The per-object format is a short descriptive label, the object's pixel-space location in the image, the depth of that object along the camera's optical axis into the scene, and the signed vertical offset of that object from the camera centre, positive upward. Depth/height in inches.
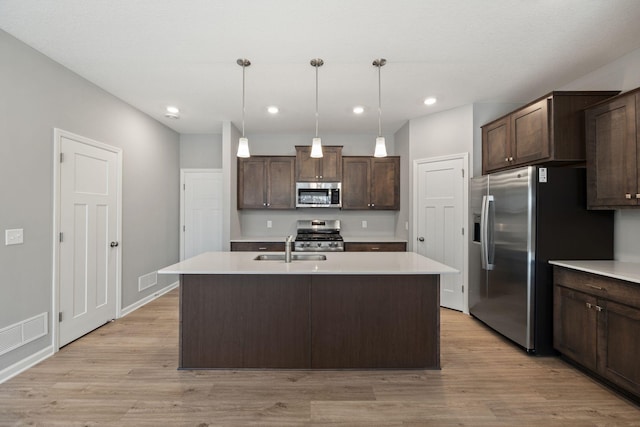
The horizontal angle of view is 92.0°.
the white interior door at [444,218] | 157.9 -1.5
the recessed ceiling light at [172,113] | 161.0 +55.5
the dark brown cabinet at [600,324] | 81.4 -32.2
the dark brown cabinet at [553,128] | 111.4 +32.7
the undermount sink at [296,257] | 121.0 -16.9
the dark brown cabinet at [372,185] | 199.8 +19.6
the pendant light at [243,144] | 111.0 +25.6
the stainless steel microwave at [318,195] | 198.7 +13.0
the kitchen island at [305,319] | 99.3 -33.4
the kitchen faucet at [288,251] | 109.8 -12.7
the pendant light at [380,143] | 110.7 +26.4
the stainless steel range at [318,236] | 189.2 -13.8
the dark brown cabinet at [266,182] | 199.6 +21.3
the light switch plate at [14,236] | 93.5 -6.8
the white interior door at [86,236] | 116.0 -8.9
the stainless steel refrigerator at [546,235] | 108.9 -7.1
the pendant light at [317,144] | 110.7 +25.6
